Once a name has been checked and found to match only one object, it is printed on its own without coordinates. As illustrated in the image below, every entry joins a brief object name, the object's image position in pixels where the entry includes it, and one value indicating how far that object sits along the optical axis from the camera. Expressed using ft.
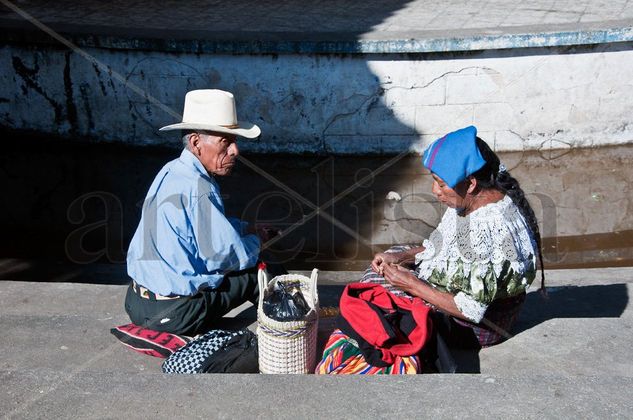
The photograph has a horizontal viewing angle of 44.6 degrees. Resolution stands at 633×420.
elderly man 11.90
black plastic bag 10.91
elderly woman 10.66
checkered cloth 10.77
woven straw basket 10.54
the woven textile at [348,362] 10.52
